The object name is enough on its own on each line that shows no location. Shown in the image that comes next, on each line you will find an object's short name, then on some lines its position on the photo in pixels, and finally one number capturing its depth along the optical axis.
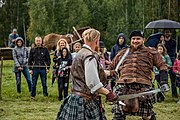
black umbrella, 13.80
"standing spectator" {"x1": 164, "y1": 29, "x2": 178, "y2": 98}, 12.23
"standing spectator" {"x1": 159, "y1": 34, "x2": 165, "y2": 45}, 11.93
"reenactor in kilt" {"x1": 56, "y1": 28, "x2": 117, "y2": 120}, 5.15
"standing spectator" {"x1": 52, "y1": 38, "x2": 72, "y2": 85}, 11.36
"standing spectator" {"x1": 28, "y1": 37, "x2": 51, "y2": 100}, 11.72
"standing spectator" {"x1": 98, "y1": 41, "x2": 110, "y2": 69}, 11.46
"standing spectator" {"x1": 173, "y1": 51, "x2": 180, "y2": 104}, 11.76
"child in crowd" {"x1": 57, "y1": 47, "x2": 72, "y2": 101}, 11.26
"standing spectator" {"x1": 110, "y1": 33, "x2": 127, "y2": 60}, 11.63
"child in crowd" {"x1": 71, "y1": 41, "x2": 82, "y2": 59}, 11.54
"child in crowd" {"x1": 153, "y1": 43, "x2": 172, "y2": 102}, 11.66
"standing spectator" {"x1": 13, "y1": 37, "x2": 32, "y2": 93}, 12.26
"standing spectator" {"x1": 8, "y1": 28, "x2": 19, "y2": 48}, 21.06
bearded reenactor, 6.66
